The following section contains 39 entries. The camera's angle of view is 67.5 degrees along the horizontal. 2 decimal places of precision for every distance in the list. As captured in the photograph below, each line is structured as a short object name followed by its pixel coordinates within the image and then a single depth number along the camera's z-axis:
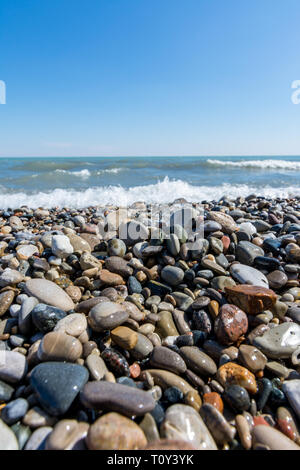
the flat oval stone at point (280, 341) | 0.33
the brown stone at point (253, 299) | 0.39
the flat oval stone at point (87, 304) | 0.38
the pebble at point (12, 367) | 0.28
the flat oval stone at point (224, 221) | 0.59
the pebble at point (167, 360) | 0.31
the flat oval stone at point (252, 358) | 0.31
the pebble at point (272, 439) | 0.23
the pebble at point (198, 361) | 0.32
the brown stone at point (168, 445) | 0.21
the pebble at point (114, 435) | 0.21
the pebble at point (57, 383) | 0.25
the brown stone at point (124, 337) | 0.33
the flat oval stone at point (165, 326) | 0.38
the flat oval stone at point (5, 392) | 0.27
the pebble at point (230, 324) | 0.35
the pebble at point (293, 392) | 0.27
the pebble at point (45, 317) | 0.34
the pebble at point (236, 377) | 0.29
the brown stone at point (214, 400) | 0.27
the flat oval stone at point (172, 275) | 0.47
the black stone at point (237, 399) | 0.27
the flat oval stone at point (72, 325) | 0.33
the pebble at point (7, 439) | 0.22
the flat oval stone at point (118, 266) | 0.49
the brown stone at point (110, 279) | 0.47
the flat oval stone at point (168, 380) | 0.29
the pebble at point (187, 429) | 0.23
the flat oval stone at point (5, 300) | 0.38
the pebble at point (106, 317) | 0.34
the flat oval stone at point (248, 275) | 0.45
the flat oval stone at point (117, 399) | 0.24
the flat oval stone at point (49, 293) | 0.39
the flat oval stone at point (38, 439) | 0.22
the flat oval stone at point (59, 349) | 0.29
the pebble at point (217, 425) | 0.24
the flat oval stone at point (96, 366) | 0.28
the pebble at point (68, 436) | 0.22
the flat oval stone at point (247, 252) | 0.52
